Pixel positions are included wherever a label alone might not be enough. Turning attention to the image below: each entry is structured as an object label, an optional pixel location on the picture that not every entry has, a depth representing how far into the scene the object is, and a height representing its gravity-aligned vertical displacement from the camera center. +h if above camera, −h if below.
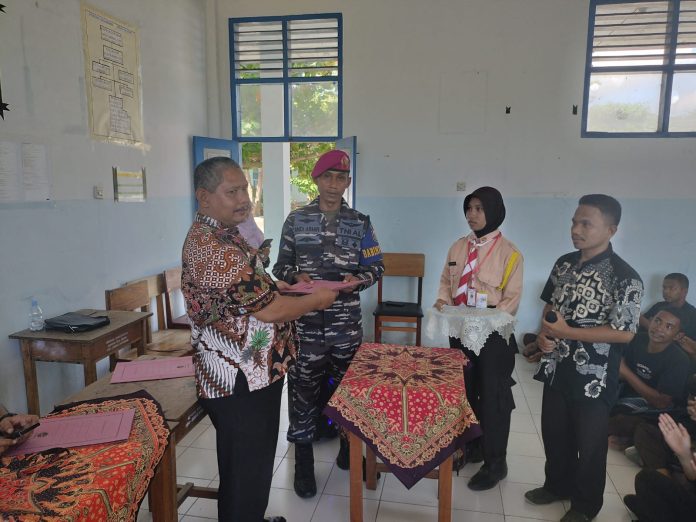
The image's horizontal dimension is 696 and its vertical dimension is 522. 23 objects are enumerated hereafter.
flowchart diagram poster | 3.26 +0.82
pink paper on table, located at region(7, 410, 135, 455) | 1.33 -0.71
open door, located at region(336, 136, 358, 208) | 4.69 +0.39
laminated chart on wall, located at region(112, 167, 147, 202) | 3.56 +0.04
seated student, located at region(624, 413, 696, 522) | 1.84 -1.24
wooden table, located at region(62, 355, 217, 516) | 1.65 -0.76
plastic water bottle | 2.83 -0.76
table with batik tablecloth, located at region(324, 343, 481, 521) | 1.84 -0.88
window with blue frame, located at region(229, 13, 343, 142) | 4.87 +1.21
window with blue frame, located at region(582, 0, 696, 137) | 4.40 +1.16
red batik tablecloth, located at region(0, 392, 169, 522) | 1.06 -0.70
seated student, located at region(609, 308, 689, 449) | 2.90 -1.16
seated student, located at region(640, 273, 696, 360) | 3.67 -0.90
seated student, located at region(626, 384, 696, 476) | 2.32 -1.36
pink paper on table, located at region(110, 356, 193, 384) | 1.94 -0.75
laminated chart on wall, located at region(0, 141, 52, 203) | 2.63 +0.10
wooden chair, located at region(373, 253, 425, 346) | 4.45 -1.10
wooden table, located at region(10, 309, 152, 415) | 2.69 -0.90
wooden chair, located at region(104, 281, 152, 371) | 3.40 -0.81
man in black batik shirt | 2.01 -0.60
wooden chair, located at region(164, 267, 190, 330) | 4.07 -0.90
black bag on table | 2.77 -0.78
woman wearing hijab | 2.45 -0.53
